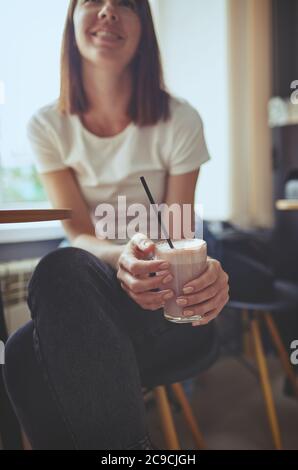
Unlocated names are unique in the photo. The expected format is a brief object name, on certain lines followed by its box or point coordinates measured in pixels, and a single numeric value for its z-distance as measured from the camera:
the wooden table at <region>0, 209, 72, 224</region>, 0.53
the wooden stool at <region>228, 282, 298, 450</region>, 0.86
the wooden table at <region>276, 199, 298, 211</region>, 0.96
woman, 0.56
